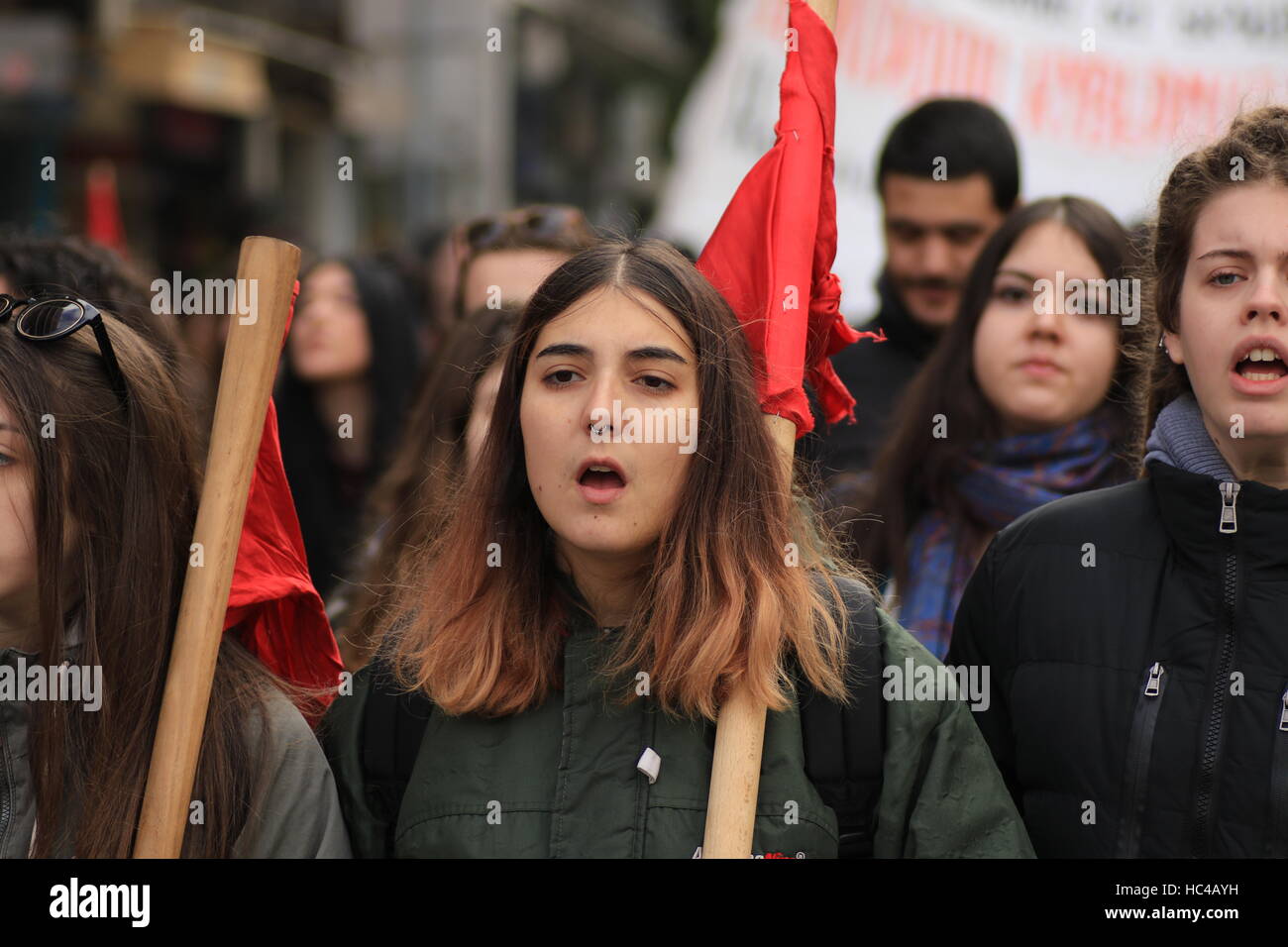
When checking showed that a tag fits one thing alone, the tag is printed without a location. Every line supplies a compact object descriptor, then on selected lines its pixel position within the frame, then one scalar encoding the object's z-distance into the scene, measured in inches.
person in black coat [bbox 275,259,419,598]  208.7
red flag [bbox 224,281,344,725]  103.3
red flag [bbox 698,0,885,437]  101.4
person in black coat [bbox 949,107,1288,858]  93.7
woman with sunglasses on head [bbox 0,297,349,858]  95.4
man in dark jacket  174.4
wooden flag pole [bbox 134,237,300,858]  93.1
